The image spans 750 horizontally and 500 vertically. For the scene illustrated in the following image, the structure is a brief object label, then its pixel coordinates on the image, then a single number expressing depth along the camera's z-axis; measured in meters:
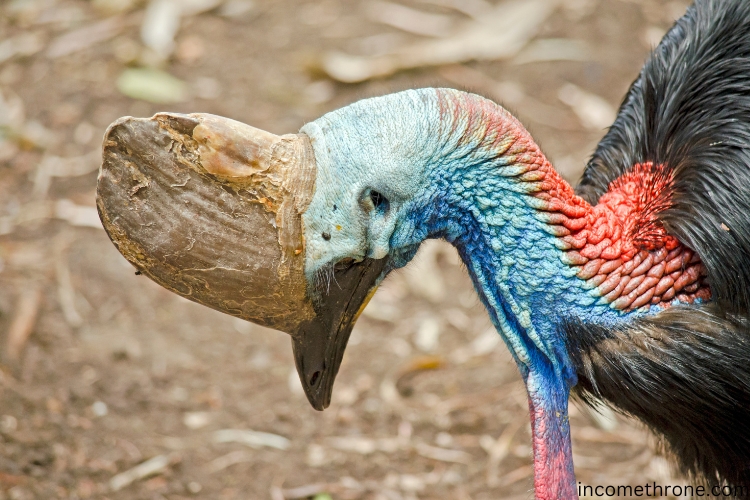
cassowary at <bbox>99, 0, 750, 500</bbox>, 4.09
